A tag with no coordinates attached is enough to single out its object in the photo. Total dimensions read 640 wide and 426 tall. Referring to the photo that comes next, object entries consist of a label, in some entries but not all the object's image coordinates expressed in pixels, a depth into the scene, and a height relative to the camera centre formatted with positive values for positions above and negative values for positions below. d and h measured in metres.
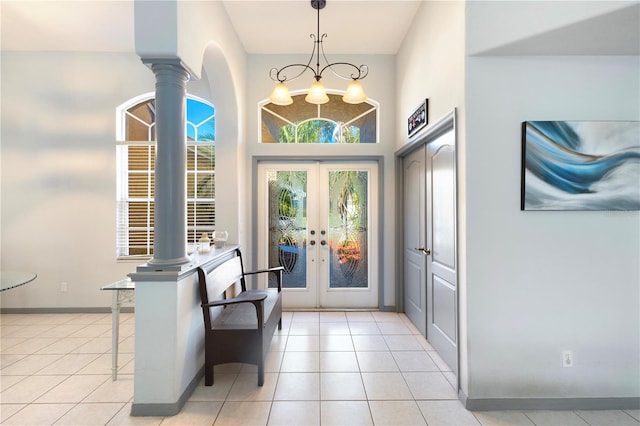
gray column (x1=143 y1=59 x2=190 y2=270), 2.23 +0.35
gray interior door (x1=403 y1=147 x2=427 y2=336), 3.38 -0.32
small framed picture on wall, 2.98 +1.00
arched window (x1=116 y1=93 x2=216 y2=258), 4.34 +0.51
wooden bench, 2.43 -0.97
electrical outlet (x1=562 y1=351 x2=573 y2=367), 2.20 -1.06
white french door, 4.32 -0.23
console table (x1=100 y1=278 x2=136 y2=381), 2.44 -0.69
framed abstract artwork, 2.15 +0.33
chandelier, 2.87 +1.16
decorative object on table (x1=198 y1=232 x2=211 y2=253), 3.04 -0.30
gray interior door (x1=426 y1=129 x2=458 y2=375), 2.60 -0.34
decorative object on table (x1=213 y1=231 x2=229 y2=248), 3.34 -0.26
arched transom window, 4.32 +1.31
